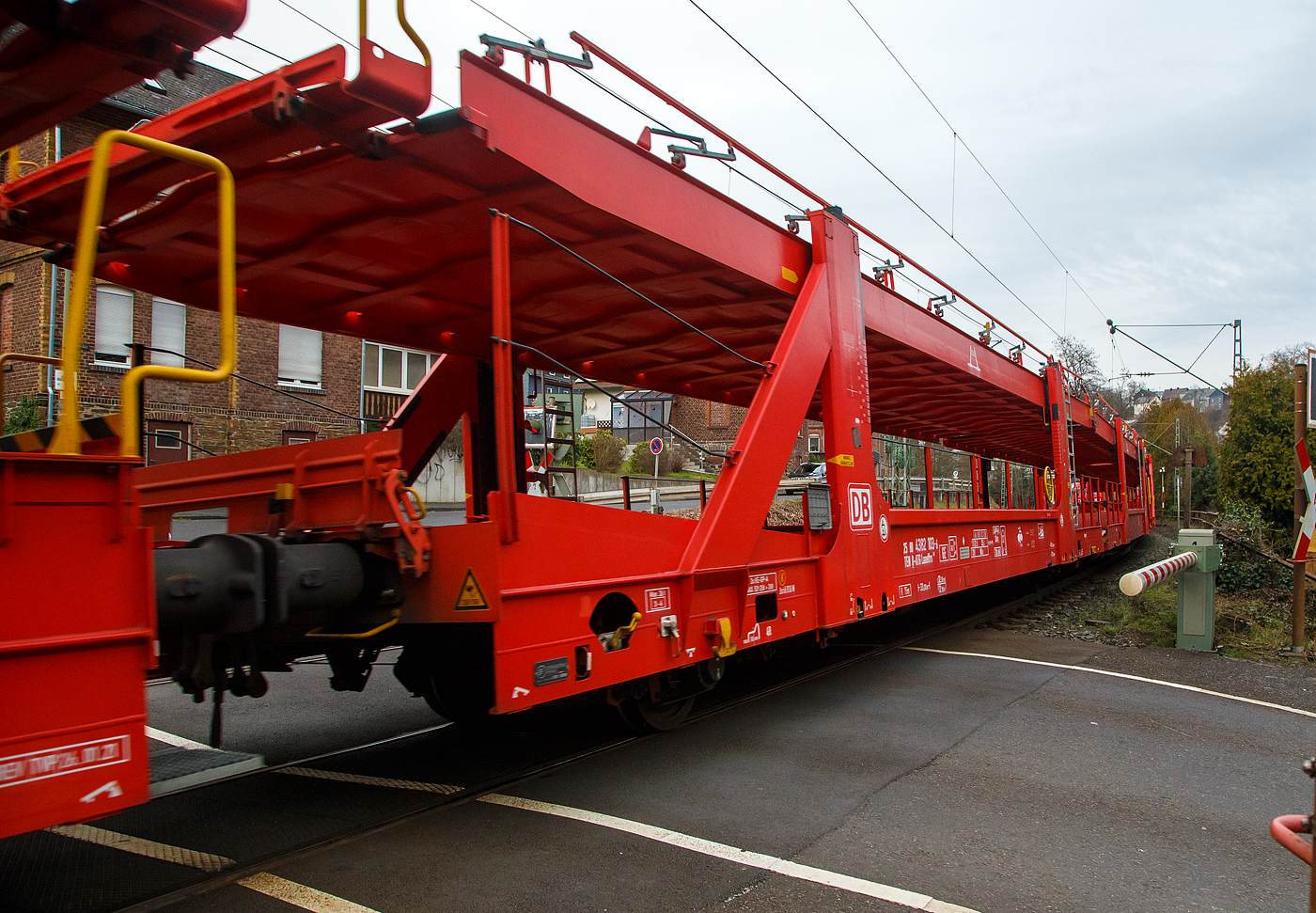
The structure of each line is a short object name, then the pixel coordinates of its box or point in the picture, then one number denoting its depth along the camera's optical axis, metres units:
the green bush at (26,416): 13.50
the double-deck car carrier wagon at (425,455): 2.53
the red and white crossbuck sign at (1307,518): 8.28
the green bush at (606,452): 34.41
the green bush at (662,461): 36.09
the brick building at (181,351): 14.81
